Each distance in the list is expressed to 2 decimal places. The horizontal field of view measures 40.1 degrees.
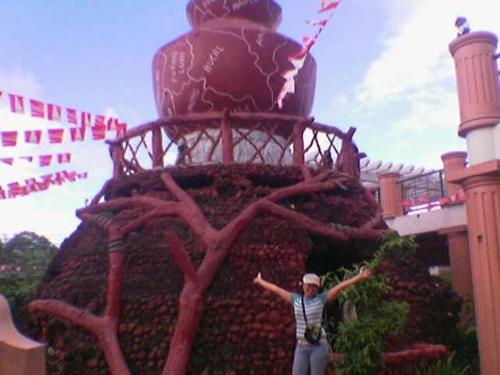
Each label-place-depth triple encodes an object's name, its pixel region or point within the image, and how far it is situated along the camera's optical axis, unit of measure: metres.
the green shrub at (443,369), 7.38
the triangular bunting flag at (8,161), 11.12
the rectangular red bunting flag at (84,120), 11.39
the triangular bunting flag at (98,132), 11.54
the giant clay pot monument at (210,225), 7.05
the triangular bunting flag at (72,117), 11.24
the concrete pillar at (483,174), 8.20
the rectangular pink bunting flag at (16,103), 10.48
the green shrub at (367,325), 6.24
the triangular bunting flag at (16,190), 11.91
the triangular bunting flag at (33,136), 11.03
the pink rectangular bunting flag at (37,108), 10.72
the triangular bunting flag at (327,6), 8.85
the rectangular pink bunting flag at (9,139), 10.83
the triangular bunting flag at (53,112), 10.95
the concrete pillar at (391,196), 15.02
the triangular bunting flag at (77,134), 11.38
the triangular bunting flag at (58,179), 12.30
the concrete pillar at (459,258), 12.88
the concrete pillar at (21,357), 3.07
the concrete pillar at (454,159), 13.29
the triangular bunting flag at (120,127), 11.73
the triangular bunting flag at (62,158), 11.97
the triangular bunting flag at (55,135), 11.30
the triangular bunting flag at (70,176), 12.43
